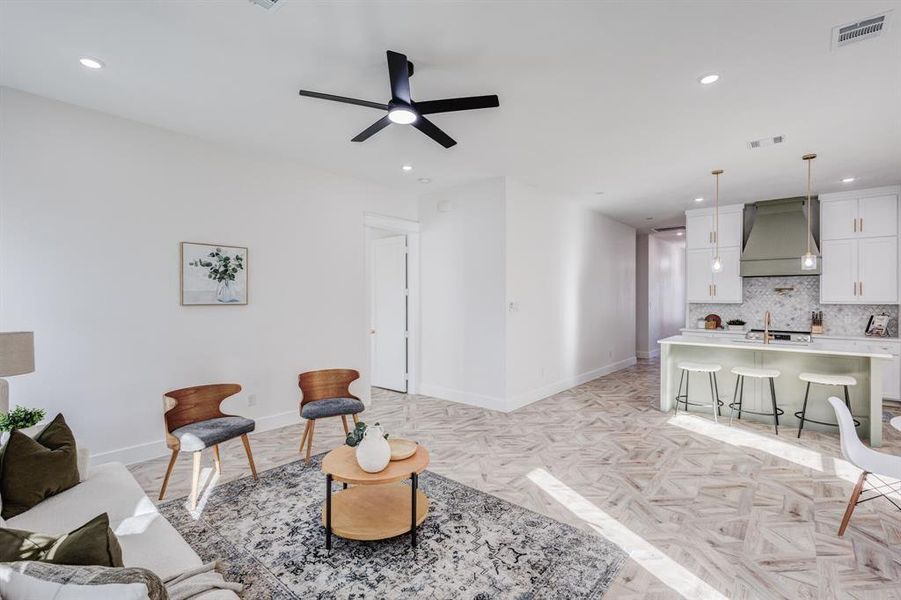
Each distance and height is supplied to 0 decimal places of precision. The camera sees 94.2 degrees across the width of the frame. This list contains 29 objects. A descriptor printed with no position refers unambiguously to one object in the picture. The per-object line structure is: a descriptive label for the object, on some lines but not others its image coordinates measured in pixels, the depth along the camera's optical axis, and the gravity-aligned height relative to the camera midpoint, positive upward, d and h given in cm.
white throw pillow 94 -67
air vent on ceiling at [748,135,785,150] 395 +149
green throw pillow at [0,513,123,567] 111 -67
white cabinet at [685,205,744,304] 669 +69
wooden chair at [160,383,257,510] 290 -93
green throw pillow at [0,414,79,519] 195 -82
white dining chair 243 -97
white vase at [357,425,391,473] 233 -86
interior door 625 -21
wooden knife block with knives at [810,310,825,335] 618 -40
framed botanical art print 390 +26
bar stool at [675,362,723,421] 486 -88
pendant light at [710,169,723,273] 633 +116
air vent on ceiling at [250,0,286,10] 213 +152
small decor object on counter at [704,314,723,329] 700 -42
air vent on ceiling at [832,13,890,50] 229 +150
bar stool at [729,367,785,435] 447 -84
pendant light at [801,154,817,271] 455 +40
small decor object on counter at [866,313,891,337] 579 -41
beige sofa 164 -101
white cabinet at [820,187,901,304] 570 +70
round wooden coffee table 228 -127
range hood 608 +84
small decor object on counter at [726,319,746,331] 678 -46
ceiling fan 239 +122
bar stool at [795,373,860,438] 409 -83
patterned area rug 207 -142
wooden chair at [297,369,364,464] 366 -94
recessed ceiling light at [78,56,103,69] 266 +154
